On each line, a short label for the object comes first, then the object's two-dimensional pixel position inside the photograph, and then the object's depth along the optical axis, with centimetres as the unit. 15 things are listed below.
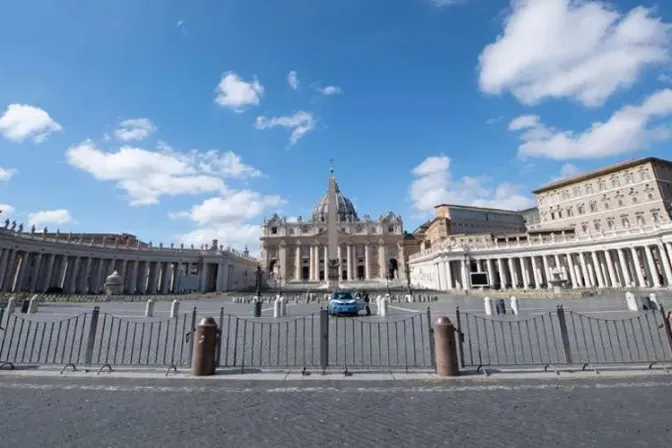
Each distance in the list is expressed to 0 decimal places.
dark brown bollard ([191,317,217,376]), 716
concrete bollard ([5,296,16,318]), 2147
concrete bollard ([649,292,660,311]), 1711
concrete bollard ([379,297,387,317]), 2070
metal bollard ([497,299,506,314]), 2111
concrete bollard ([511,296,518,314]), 1979
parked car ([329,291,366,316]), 2055
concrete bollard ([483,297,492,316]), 1969
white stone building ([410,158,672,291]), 4238
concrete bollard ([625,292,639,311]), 1980
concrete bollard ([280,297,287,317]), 2234
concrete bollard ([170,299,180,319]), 2120
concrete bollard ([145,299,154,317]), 2183
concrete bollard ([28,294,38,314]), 2324
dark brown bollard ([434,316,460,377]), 696
